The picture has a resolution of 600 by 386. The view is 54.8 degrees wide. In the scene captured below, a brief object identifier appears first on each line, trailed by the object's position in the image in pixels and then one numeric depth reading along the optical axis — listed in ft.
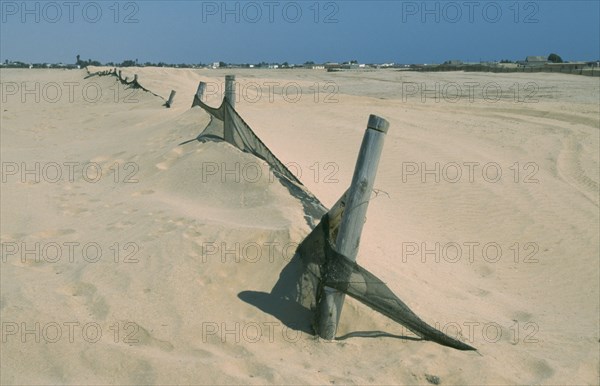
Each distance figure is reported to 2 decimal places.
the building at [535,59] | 216.00
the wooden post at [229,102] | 25.62
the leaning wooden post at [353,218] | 12.53
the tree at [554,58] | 219.49
